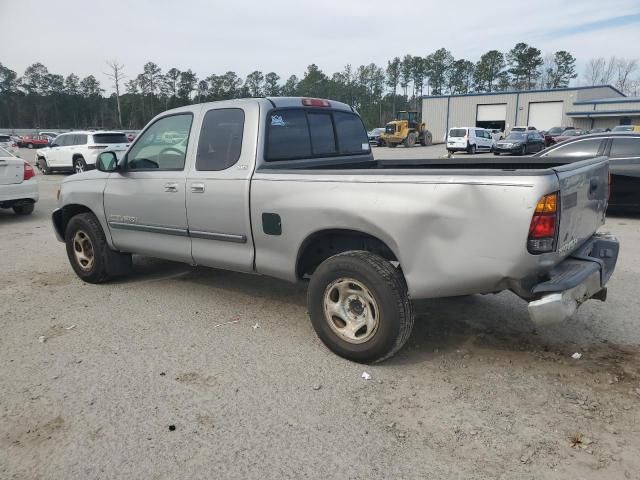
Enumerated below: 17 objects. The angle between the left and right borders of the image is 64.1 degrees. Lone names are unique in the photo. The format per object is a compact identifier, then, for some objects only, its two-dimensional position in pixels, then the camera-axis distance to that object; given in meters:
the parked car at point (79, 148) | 20.08
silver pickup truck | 3.05
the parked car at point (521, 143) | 30.19
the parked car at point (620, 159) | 9.20
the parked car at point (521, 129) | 38.38
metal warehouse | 52.62
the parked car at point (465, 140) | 33.97
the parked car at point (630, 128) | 26.99
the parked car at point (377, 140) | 44.01
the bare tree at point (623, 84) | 102.00
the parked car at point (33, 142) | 50.66
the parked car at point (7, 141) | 38.53
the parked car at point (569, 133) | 32.55
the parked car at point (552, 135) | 33.09
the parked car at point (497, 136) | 38.91
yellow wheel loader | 42.44
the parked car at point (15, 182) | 10.10
